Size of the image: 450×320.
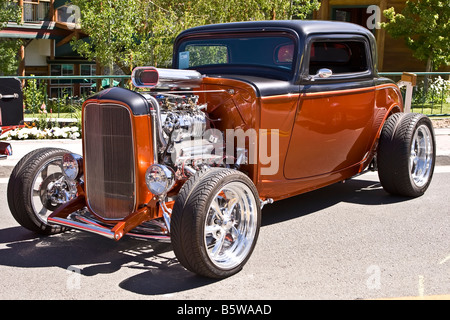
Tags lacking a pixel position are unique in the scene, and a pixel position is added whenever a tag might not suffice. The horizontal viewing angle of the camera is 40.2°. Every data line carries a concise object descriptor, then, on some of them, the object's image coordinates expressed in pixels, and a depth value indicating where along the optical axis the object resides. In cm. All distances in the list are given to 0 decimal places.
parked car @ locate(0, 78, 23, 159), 743
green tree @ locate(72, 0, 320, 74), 1492
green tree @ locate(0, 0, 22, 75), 2039
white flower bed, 1009
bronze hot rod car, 454
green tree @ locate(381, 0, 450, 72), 1541
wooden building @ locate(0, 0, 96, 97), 2458
